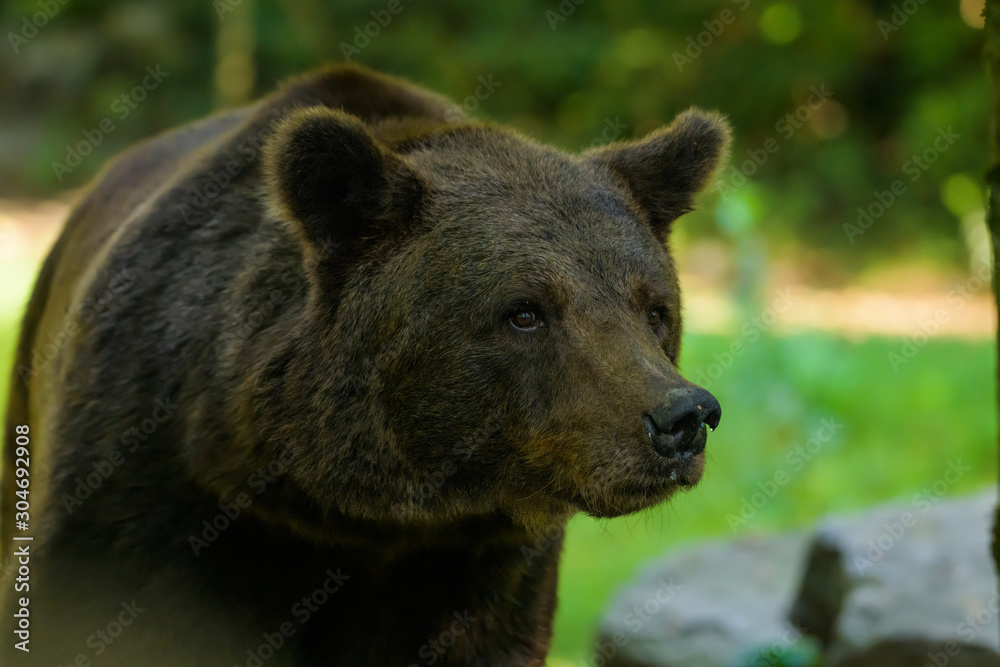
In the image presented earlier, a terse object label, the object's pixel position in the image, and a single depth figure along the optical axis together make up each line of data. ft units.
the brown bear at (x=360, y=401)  23.91
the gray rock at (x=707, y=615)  42.45
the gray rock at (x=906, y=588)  37.04
